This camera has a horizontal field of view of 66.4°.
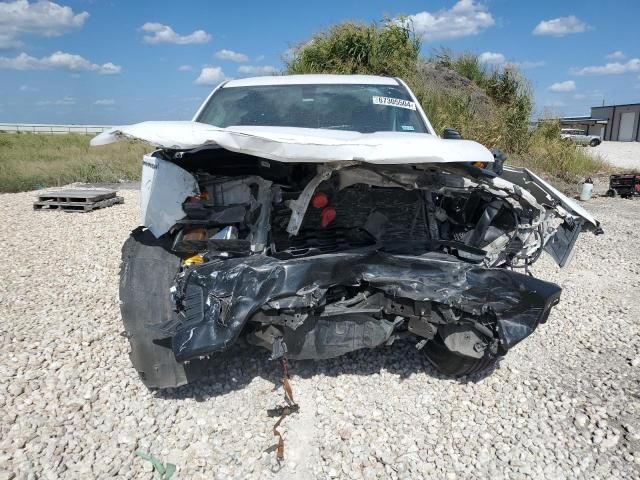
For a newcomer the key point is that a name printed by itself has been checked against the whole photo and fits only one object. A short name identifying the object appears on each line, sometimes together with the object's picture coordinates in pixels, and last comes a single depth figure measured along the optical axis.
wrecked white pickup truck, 2.53
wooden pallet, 8.52
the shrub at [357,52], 13.20
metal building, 41.03
